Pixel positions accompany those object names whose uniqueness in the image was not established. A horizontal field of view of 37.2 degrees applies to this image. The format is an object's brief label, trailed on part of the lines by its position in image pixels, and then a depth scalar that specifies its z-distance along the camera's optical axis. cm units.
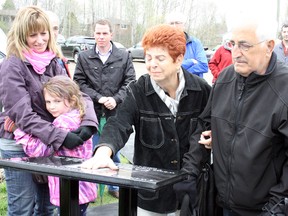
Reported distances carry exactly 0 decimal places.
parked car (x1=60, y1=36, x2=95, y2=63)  2639
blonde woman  290
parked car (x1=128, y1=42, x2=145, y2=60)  2914
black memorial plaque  191
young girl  296
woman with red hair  253
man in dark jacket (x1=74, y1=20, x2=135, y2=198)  474
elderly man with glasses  204
